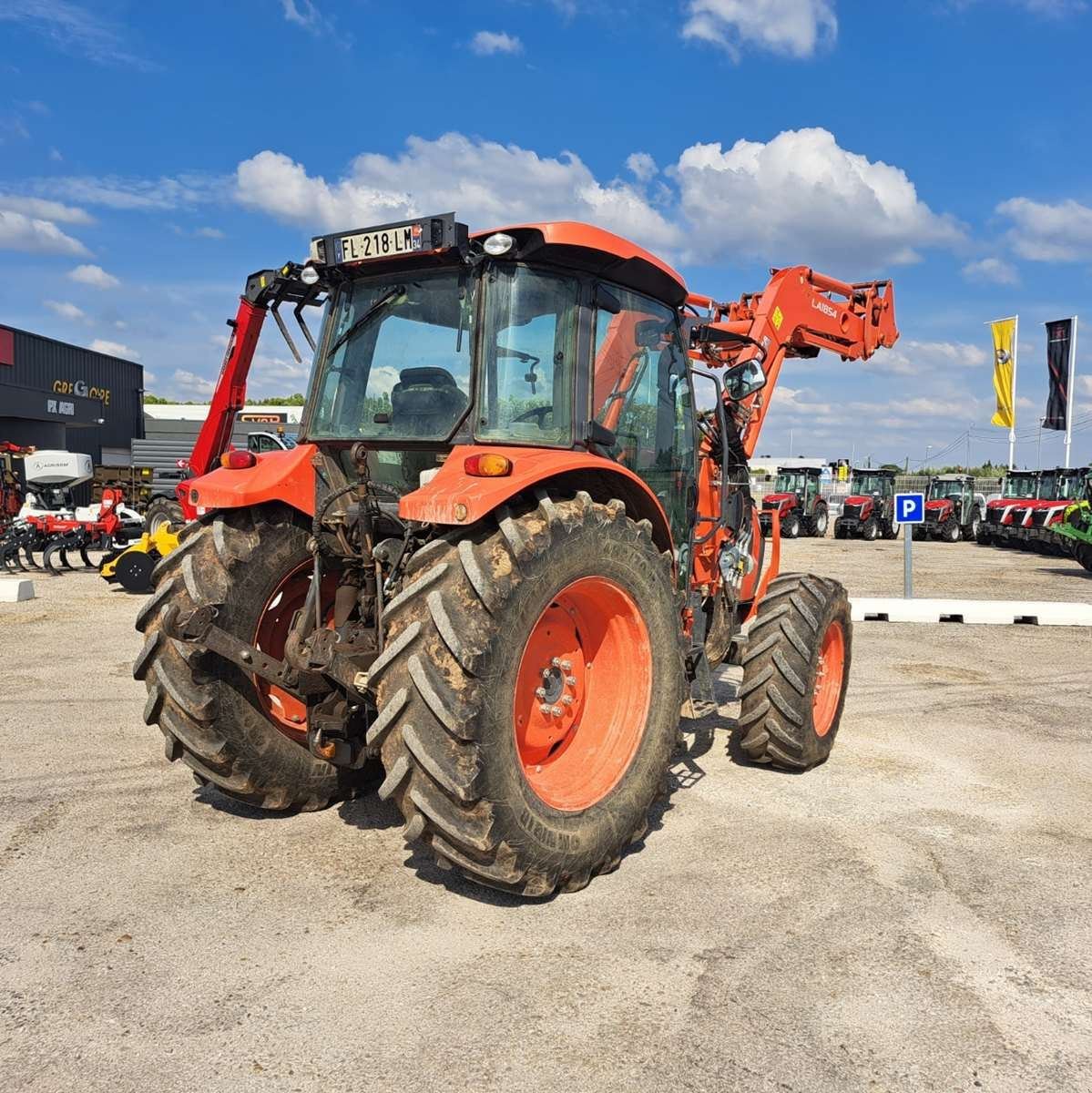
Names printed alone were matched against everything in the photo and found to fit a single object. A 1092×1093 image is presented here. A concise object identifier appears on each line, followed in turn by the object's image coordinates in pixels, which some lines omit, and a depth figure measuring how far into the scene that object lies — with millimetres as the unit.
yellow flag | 29047
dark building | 32500
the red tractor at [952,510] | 29906
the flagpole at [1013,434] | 28800
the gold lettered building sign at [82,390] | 34906
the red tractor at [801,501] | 29391
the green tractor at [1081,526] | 18625
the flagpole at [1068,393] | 29609
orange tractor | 3258
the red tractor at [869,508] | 29688
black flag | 29750
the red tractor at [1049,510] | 23119
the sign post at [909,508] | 11344
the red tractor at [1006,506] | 25766
